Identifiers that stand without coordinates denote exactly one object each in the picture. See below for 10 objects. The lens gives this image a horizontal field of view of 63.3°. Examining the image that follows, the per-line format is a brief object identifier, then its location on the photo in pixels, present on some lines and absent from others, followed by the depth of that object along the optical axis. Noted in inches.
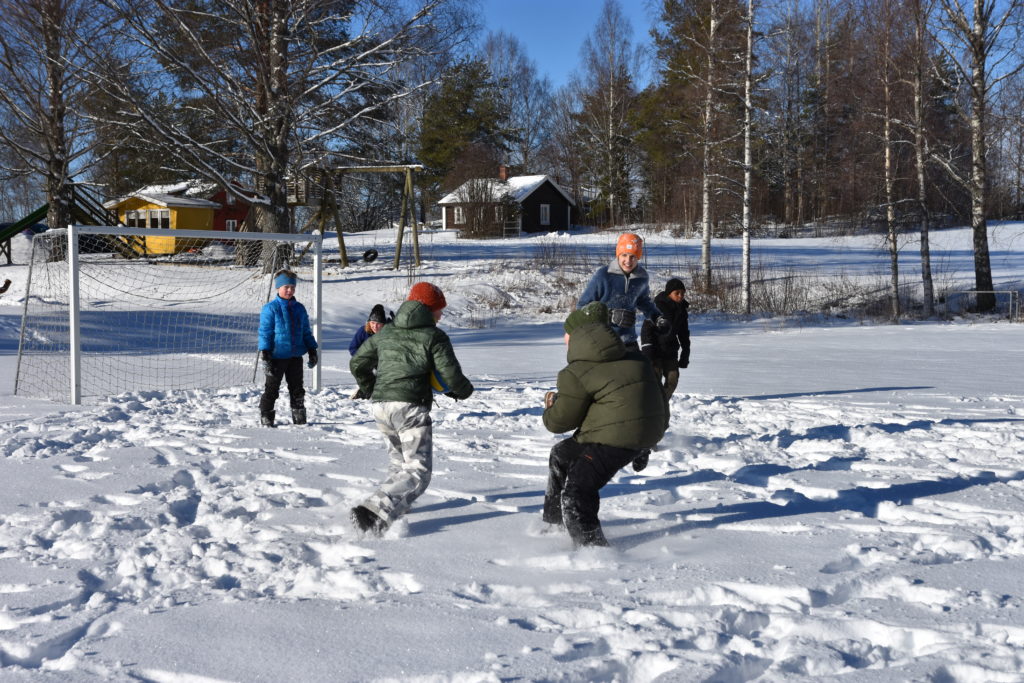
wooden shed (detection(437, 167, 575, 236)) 1596.9
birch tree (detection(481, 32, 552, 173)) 2213.3
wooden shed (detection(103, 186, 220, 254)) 1357.0
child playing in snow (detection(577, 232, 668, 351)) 251.0
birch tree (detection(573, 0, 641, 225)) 1785.2
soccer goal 407.2
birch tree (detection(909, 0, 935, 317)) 822.5
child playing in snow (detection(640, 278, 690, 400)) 314.5
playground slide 1013.2
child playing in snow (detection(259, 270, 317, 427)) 299.6
